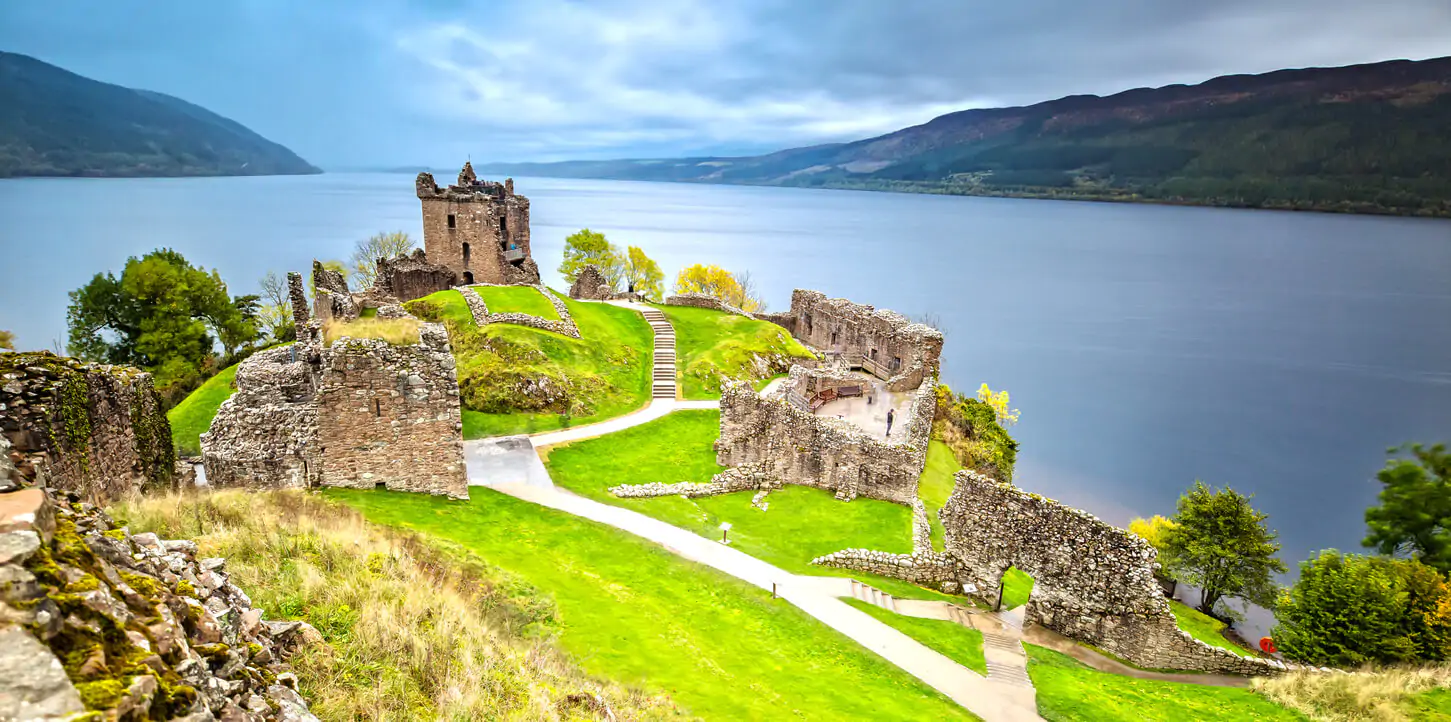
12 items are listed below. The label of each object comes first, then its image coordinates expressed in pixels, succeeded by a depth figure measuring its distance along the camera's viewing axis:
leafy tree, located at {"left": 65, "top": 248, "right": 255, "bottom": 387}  39.34
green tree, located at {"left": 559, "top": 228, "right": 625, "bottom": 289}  75.38
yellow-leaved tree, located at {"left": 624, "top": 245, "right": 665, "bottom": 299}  84.75
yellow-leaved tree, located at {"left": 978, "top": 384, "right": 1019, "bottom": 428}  53.25
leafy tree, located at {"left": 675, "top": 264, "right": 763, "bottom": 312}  84.44
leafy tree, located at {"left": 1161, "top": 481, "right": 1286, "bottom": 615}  27.92
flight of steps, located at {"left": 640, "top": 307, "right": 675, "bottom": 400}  35.38
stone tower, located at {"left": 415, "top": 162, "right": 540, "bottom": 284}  43.78
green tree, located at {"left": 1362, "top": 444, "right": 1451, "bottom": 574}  25.64
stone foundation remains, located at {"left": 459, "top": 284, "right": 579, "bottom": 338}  34.69
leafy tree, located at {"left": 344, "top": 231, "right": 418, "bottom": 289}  70.24
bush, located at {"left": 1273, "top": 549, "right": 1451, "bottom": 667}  18.30
